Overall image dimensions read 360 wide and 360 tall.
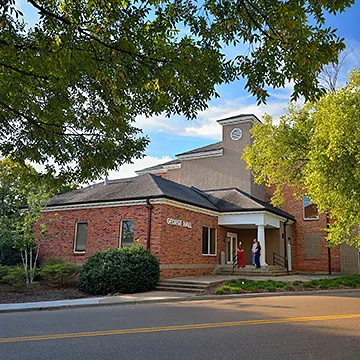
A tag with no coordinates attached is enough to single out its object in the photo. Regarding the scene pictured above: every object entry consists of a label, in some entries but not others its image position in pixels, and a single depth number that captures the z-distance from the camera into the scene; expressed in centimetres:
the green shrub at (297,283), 1637
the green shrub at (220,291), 1398
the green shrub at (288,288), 1523
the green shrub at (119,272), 1484
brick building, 1852
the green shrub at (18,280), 1572
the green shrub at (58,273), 1680
